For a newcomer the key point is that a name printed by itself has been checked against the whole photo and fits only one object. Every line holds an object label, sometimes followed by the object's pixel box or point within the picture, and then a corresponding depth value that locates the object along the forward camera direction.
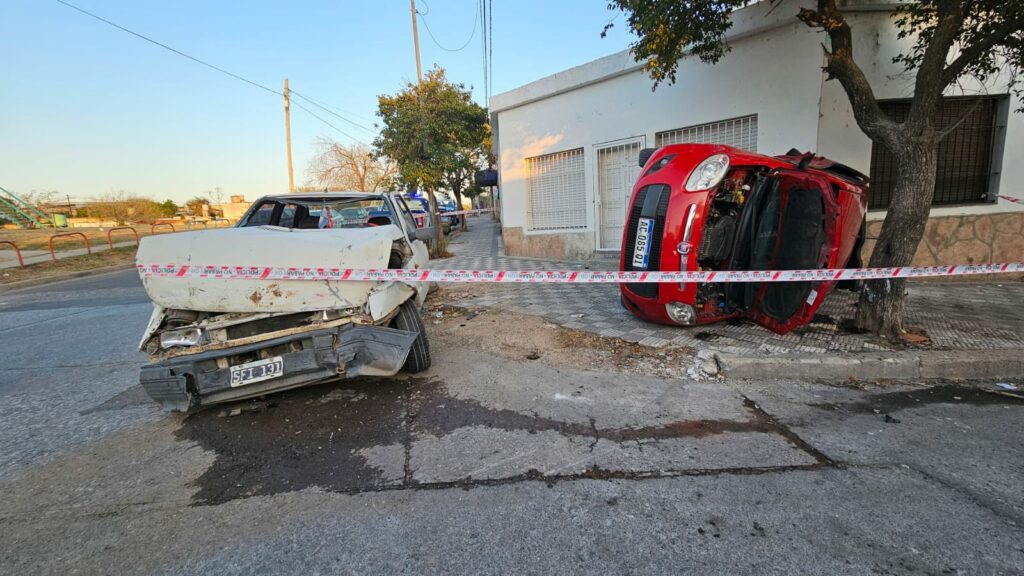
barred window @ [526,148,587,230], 10.07
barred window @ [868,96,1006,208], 6.88
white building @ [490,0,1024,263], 6.69
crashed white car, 2.93
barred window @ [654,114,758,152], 7.47
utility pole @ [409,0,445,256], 11.64
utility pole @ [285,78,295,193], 24.34
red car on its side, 4.00
